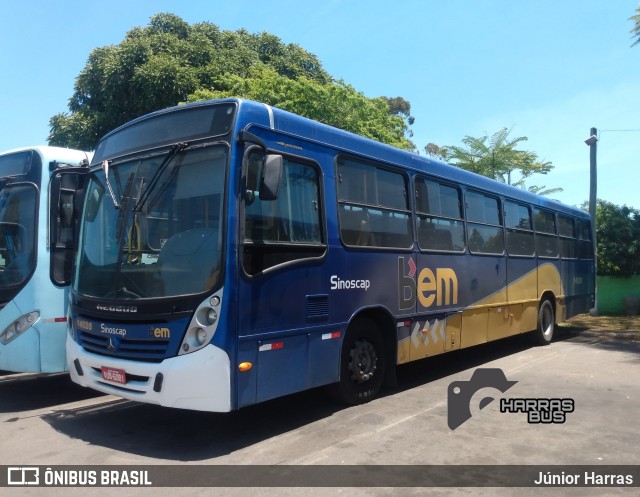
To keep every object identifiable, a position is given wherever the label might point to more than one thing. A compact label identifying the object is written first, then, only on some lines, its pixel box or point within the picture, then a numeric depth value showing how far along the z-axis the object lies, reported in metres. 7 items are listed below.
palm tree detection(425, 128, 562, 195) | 21.73
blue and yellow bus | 4.90
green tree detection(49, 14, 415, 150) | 15.89
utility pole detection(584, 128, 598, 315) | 19.75
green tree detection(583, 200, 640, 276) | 20.94
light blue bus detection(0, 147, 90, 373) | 6.67
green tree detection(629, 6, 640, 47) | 15.28
